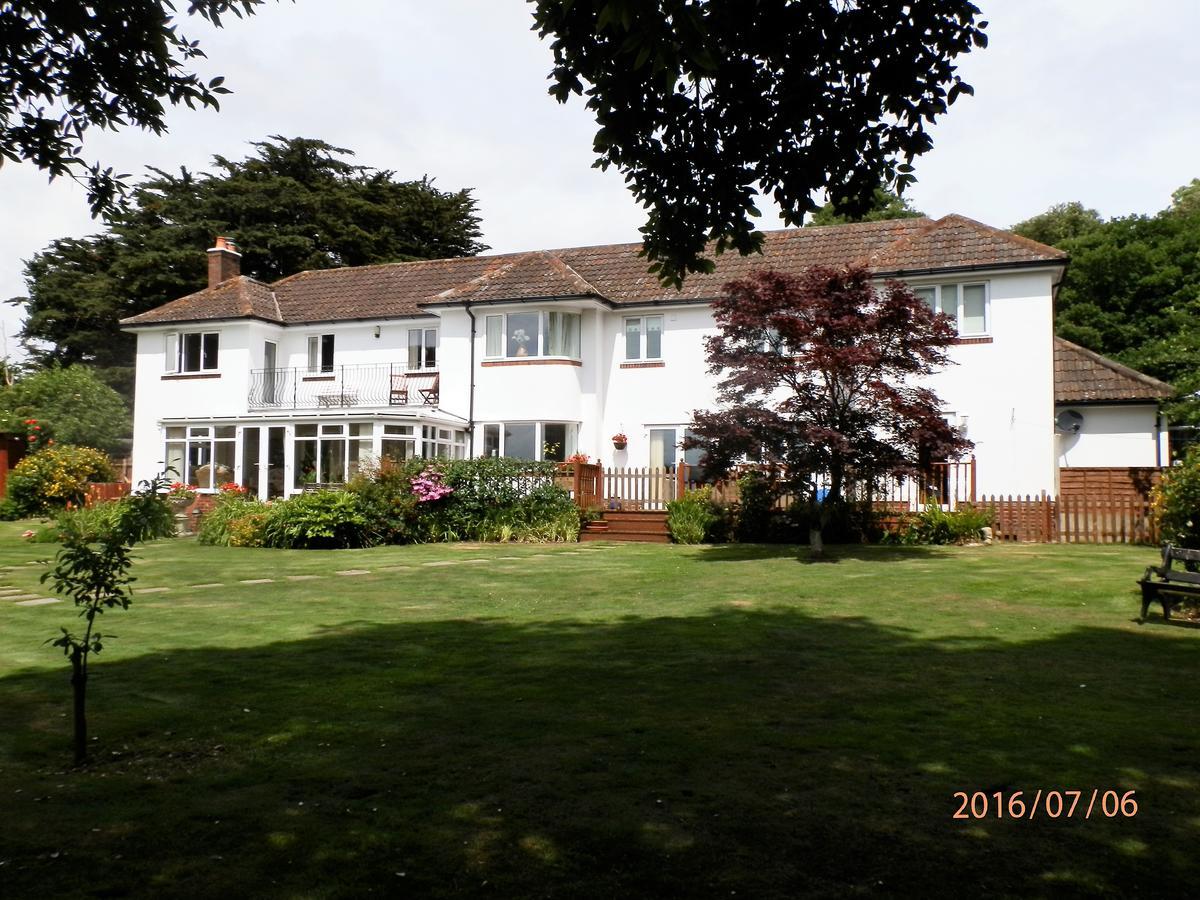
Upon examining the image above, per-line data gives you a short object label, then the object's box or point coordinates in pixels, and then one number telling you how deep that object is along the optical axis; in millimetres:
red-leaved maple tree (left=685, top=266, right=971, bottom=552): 17188
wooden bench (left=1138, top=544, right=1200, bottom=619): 10312
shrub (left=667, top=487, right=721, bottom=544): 22234
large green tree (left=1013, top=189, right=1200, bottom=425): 42312
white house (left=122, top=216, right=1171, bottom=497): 24734
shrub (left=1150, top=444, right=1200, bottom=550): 13086
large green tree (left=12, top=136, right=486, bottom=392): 47219
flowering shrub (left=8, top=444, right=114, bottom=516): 27797
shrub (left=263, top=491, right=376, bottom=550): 20984
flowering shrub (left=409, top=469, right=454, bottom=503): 22938
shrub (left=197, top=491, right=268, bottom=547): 21562
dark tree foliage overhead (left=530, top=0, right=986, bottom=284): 7754
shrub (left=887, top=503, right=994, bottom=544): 20859
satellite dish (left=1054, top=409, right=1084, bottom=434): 27797
